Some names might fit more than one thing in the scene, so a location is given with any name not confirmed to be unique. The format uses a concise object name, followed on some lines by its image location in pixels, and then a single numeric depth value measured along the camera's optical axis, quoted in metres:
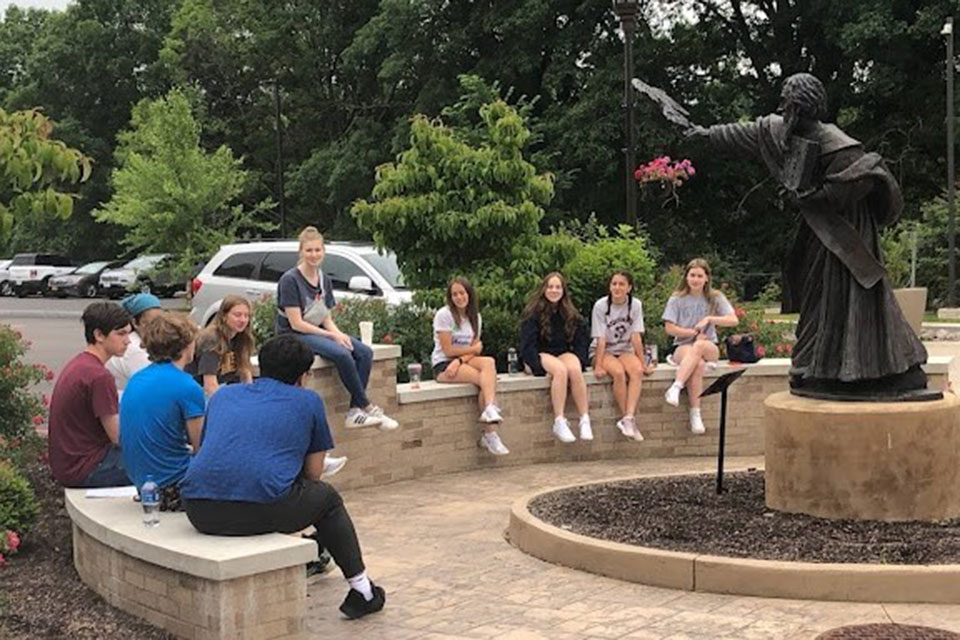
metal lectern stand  8.00
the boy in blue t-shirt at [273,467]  5.49
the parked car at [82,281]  45.16
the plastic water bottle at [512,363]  10.97
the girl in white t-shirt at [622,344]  10.74
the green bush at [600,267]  12.92
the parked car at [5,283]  49.47
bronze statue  7.35
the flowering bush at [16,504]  6.68
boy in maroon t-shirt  6.61
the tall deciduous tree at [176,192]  32.66
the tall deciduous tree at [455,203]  12.45
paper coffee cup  9.84
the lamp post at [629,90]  14.48
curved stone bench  5.06
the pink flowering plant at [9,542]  6.32
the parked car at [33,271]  48.41
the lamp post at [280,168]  35.94
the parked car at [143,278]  36.00
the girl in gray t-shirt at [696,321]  10.81
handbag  11.33
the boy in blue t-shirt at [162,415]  6.13
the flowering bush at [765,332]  12.77
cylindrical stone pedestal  7.10
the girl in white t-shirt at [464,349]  10.33
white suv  14.85
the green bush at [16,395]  8.56
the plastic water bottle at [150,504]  5.69
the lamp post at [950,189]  27.83
